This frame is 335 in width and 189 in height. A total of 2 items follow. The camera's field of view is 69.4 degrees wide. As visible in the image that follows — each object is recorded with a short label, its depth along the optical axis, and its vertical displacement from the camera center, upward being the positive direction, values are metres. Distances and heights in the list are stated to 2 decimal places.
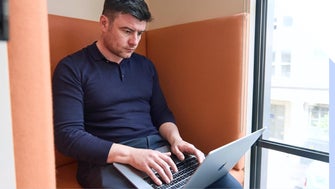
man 0.79 -0.13
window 1.08 -0.11
